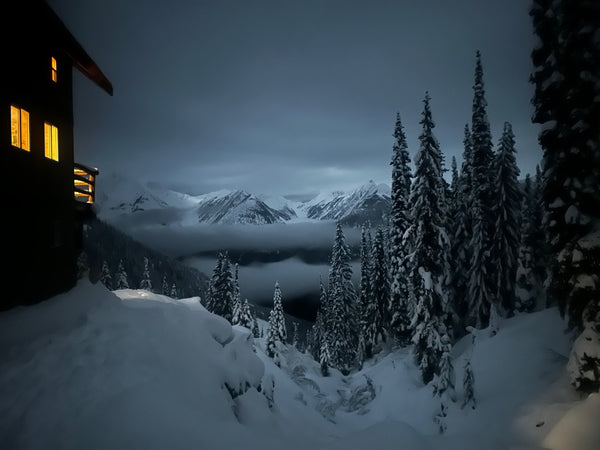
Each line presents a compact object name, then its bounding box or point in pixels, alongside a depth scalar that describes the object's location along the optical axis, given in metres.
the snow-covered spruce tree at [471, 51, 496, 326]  25.47
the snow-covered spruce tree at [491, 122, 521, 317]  25.58
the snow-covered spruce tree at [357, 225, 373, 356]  40.84
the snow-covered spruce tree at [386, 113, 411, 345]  26.77
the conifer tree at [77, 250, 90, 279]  15.05
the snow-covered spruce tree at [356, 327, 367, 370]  40.78
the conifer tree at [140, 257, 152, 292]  55.18
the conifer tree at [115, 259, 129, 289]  49.22
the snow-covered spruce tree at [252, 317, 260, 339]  60.40
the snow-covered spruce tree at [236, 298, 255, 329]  41.85
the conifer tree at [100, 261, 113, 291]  47.03
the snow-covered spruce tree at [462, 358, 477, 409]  14.12
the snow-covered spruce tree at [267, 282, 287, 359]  41.52
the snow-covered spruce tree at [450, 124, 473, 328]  28.41
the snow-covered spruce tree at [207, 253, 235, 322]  39.41
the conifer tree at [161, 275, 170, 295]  82.81
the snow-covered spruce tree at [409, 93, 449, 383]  20.09
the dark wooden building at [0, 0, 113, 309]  10.68
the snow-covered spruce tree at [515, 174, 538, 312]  22.55
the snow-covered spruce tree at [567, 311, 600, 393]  9.40
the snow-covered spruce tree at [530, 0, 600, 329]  9.84
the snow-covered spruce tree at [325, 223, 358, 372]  46.34
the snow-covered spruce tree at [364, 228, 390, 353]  37.61
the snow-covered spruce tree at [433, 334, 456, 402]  15.94
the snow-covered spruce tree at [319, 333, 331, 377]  40.01
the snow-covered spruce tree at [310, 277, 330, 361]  57.48
